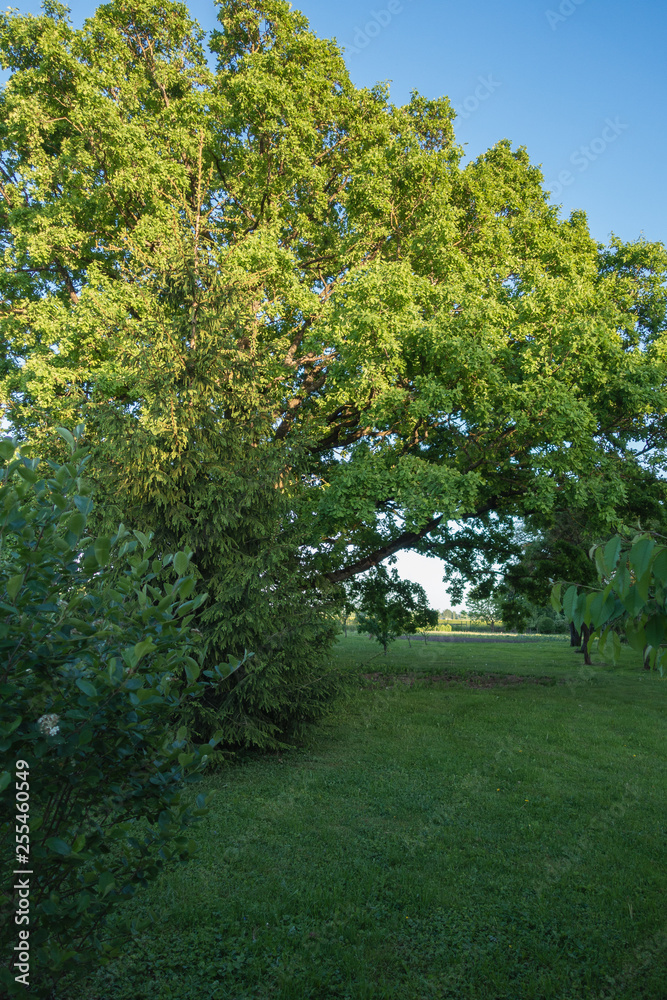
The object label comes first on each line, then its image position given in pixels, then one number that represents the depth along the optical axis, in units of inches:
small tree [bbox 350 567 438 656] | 703.7
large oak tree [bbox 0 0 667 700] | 363.3
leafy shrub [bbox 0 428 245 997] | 75.9
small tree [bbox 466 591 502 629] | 2334.0
